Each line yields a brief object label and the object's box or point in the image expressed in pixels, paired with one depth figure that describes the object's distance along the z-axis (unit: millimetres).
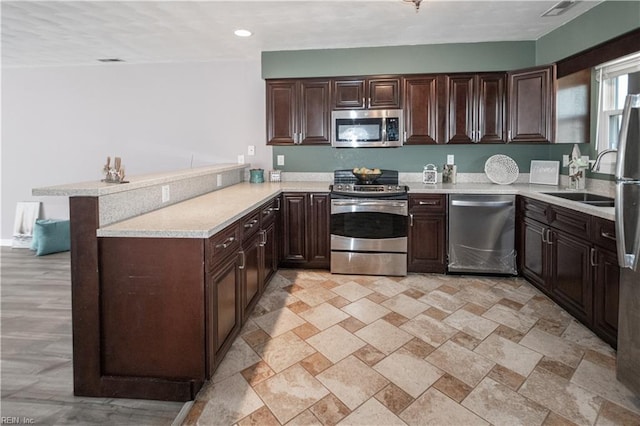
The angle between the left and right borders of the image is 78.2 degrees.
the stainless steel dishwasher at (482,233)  3826
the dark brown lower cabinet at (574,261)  2492
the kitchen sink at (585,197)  3116
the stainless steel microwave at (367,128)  4191
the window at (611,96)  3195
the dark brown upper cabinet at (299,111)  4297
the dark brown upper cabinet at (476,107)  4066
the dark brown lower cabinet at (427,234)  3939
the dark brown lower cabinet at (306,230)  4113
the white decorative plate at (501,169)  4320
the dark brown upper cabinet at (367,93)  4191
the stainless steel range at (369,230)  3920
